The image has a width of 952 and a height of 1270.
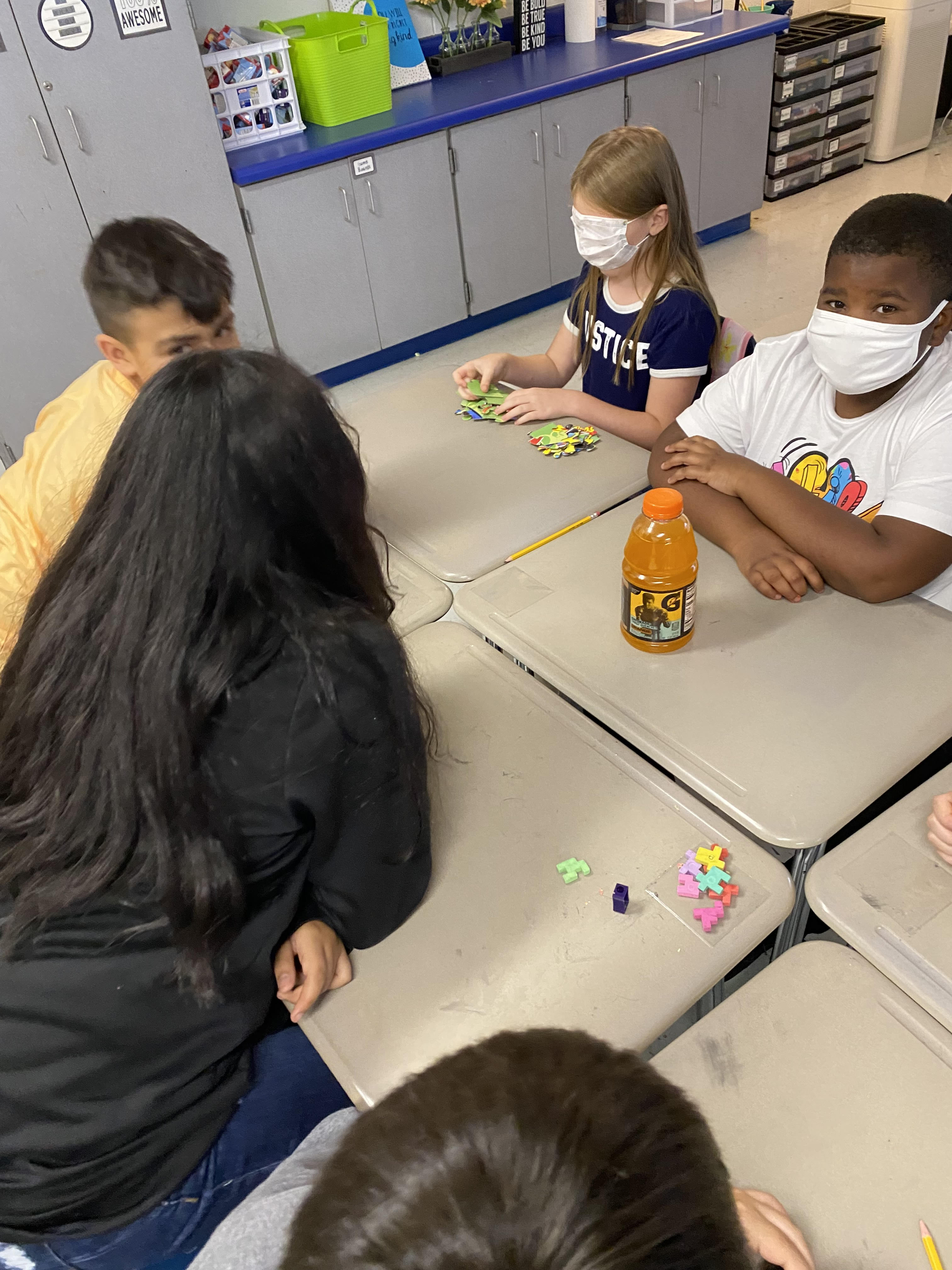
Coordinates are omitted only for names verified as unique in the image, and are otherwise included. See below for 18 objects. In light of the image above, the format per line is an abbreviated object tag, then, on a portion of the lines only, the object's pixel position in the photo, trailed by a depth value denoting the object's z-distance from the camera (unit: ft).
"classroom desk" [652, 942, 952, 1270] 2.43
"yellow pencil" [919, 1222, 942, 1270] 2.33
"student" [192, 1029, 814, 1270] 1.42
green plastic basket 10.48
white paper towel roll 12.85
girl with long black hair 2.58
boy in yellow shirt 5.06
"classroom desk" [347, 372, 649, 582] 5.07
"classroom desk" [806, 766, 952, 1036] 2.90
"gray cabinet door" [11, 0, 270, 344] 8.79
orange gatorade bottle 3.95
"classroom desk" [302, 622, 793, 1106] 2.94
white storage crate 10.09
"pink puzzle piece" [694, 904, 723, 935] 3.10
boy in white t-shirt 4.11
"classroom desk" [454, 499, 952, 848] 3.50
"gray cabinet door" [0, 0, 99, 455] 8.77
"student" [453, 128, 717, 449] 5.85
